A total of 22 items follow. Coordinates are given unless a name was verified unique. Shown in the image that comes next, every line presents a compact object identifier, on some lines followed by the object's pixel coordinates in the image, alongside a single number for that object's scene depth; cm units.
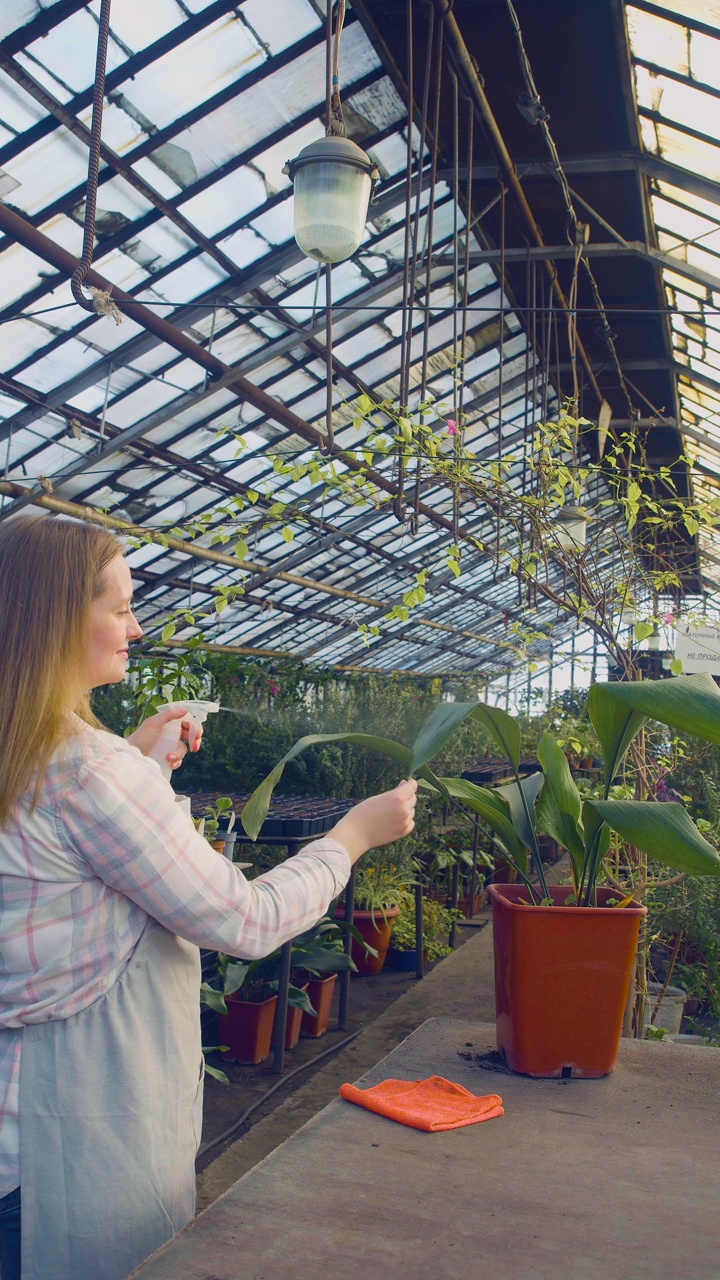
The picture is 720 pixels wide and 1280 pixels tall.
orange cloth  112
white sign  480
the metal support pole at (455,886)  504
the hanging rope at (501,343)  413
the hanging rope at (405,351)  238
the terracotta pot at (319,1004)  353
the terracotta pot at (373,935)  426
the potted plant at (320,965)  321
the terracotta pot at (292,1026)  337
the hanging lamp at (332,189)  224
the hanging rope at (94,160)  173
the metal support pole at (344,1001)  358
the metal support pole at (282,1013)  290
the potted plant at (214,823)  224
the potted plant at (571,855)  114
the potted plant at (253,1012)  322
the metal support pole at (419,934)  417
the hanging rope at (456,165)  289
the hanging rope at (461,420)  237
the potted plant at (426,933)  451
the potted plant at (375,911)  427
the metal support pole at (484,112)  341
